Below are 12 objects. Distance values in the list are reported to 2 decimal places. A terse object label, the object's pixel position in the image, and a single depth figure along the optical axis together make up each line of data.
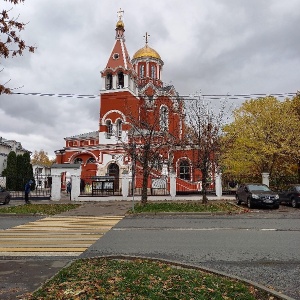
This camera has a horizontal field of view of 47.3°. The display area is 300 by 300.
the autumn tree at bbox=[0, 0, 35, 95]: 5.91
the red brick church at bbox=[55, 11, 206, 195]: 42.50
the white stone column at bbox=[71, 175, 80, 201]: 27.27
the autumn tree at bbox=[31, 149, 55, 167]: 129.69
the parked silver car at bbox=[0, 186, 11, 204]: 24.64
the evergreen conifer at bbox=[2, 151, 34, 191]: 51.19
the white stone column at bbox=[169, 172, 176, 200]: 26.92
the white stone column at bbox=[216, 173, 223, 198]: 27.40
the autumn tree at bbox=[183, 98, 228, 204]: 22.27
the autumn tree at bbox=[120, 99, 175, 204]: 21.66
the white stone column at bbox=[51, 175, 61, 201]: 27.36
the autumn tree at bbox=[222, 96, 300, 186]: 30.27
